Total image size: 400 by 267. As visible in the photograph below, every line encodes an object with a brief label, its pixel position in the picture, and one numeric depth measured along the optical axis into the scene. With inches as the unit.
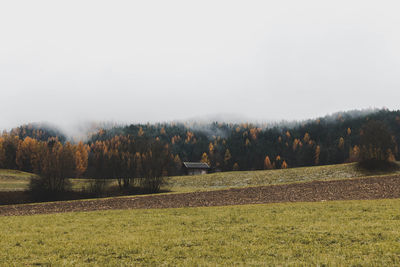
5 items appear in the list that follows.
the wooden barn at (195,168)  4606.8
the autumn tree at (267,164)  6633.9
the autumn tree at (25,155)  5142.7
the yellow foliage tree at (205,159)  6622.1
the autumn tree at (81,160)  4963.1
